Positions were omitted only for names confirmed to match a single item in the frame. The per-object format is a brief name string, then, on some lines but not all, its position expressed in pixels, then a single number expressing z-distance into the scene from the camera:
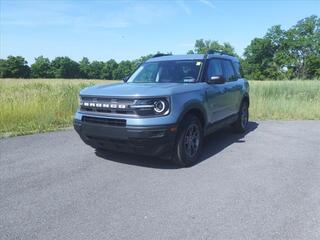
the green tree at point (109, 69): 76.16
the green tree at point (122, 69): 74.67
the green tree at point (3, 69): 65.56
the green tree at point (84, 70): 76.96
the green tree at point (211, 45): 68.14
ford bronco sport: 3.80
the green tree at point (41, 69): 72.90
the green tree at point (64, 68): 72.53
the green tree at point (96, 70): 76.18
